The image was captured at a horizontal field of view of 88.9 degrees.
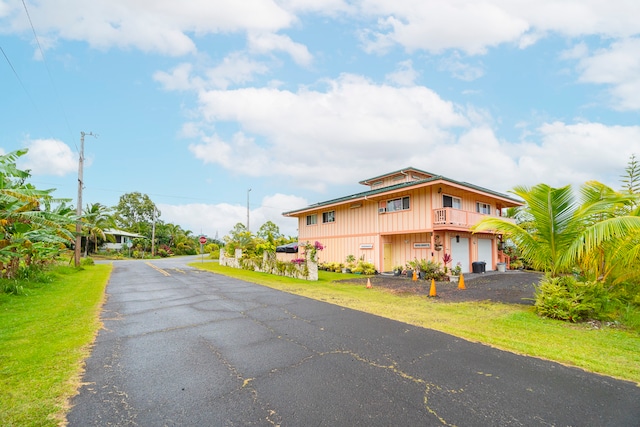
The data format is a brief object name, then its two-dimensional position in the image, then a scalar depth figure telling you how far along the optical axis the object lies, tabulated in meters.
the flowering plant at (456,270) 18.38
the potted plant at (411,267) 19.15
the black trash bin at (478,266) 21.08
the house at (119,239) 48.80
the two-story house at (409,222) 18.91
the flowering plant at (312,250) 18.91
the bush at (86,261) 26.17
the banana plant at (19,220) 11.05
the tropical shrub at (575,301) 8.10
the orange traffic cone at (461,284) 14.29
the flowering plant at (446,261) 16.97
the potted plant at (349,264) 23.05
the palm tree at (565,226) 8.41
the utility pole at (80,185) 22.00
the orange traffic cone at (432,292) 12.16
